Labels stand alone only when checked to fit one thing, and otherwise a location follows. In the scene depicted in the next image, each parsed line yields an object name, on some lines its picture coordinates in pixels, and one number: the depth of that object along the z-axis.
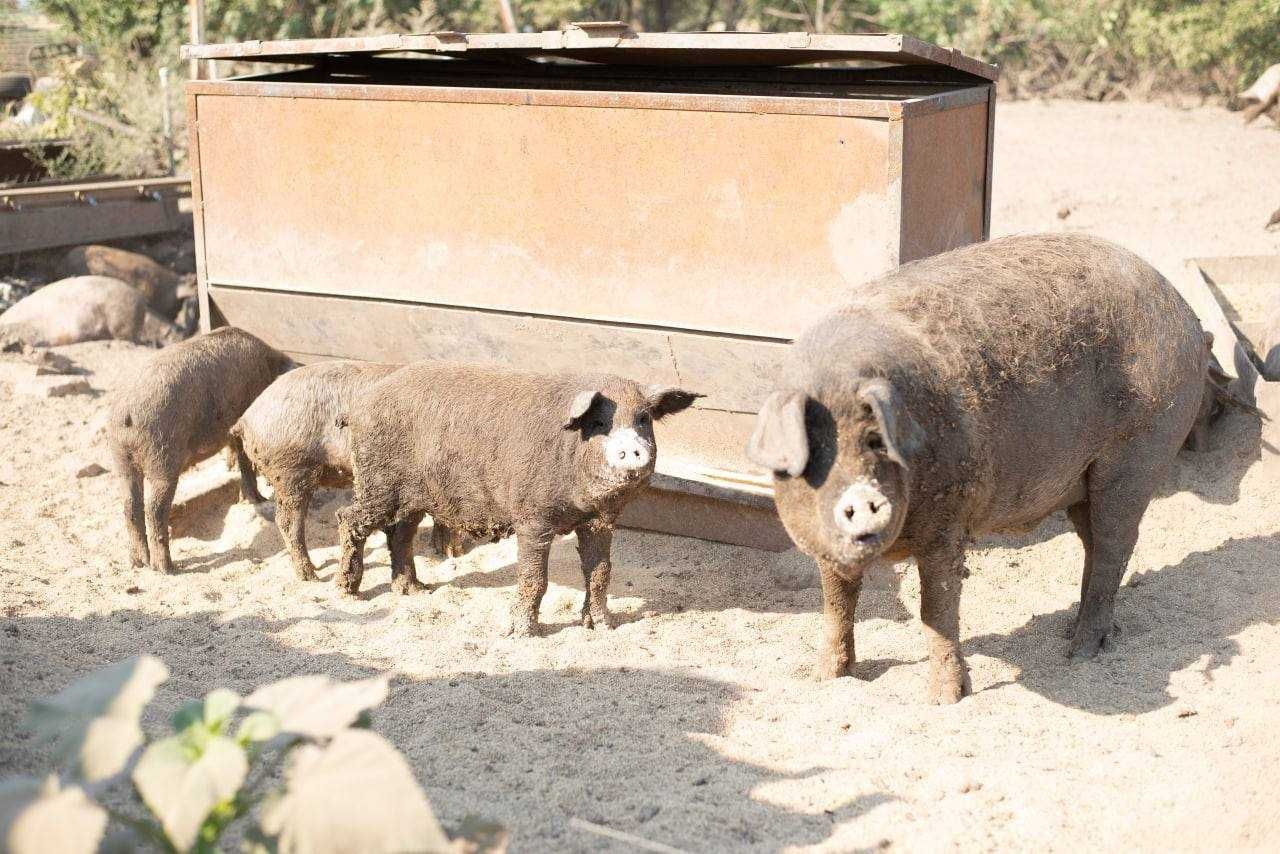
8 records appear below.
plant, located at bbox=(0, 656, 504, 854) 2.48
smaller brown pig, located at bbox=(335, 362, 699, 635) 5.46
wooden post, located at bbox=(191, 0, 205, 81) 11.23
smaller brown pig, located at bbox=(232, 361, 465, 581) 6.39
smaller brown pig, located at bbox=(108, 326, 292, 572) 6.63
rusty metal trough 5.96
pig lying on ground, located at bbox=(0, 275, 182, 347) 9.68
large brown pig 4.12
